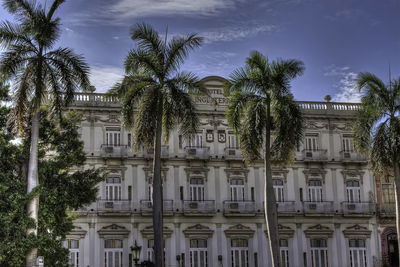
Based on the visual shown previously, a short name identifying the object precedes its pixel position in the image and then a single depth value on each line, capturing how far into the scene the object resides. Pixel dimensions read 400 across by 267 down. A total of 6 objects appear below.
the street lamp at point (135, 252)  32.97
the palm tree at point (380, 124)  32.12
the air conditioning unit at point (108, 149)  42.78
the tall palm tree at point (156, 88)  28.81
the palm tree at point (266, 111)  29.98
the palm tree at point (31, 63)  25.59
